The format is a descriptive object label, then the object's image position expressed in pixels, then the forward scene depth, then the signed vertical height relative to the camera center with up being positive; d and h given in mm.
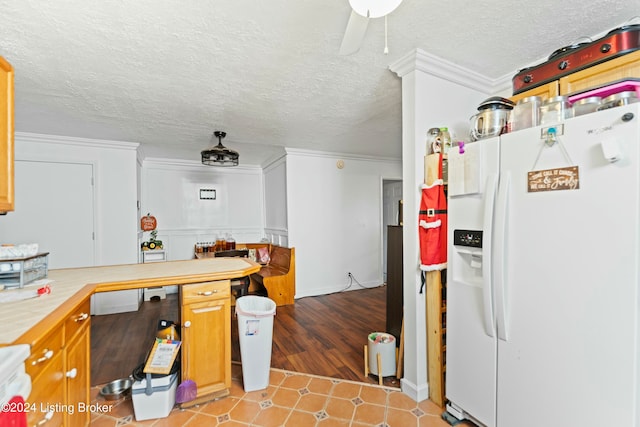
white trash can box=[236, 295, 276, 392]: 2000 -950
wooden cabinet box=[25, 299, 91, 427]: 1019 -697
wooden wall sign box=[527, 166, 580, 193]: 1222 +139
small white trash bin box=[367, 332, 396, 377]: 2172 -1125
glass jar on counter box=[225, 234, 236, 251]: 4964 -564
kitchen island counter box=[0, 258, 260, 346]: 1057 -409
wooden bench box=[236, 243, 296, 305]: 3988 -939
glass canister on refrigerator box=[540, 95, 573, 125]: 1354 +486
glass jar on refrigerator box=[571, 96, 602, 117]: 1268 +480
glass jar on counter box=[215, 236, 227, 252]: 4989 -564
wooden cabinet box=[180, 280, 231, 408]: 1846 -831
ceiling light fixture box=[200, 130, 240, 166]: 3053 +623
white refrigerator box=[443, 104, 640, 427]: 1084 -305
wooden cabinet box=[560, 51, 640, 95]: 1337 +687
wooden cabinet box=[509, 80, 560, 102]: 1592 +701
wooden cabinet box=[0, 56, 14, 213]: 1339 +385
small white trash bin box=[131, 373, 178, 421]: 1748 -1148
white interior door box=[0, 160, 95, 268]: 3373 +35
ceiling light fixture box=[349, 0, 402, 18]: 936 +695
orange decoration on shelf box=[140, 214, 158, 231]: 4602 -146
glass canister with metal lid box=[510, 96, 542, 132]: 1478 +521
